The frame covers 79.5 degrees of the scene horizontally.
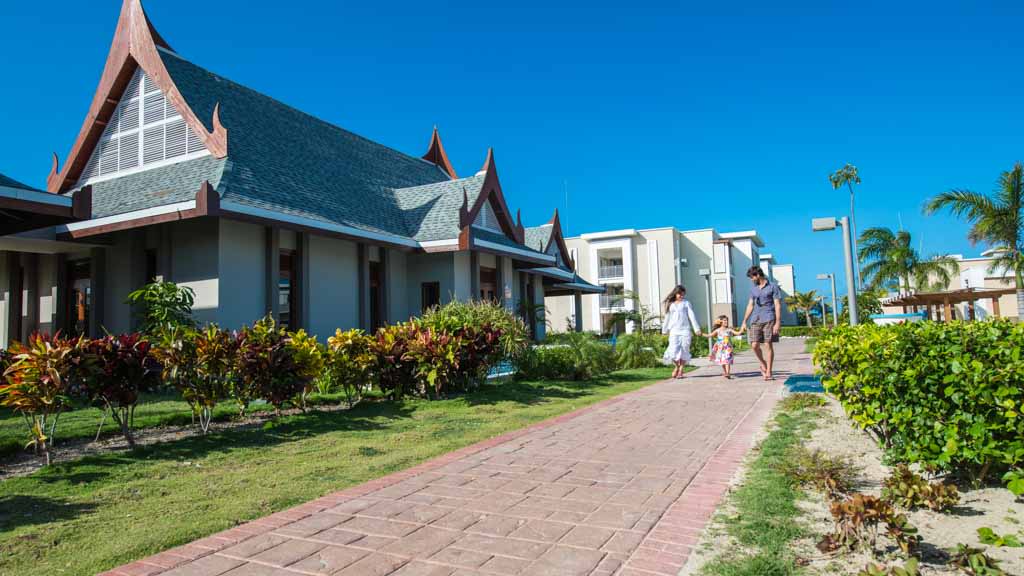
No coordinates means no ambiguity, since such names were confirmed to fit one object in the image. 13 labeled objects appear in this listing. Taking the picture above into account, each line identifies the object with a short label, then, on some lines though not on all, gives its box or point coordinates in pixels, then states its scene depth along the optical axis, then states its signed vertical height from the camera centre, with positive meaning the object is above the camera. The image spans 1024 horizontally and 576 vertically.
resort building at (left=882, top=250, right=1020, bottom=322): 22.56 +0.60
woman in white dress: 11.77 -0.18
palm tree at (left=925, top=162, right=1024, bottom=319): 22.11 +3.48
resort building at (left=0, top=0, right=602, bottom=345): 11.95 +2.25
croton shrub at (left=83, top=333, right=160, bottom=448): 5.55 -0.33
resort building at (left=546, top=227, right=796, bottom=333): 52.53 +4.59
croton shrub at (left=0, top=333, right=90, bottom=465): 5.19 -0.32
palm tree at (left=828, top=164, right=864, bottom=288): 36.59 +8.22
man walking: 10.20 +0.07
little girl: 11.55 -0.50
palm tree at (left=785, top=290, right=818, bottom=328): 68.44 +1.57
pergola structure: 22.23 +0.53
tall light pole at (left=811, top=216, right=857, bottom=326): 10.11 +1.10
